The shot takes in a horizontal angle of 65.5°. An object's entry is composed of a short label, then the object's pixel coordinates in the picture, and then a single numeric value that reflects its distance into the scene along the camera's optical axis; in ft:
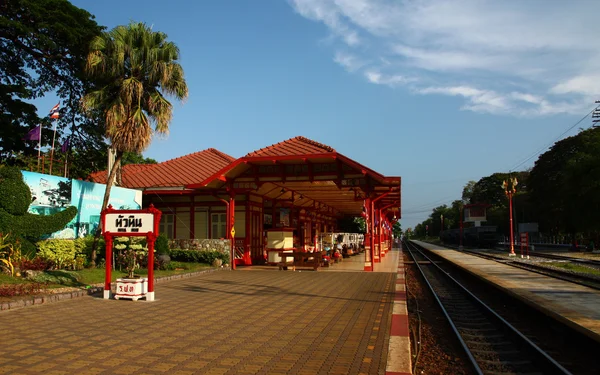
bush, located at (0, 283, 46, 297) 30.16
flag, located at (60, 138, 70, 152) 62.87
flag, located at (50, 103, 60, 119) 55.36
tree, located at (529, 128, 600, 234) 123.13
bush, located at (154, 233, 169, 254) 54.85
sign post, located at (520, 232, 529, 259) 93.45
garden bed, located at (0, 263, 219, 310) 29.40
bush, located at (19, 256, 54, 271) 39.06
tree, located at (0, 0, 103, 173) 60.75
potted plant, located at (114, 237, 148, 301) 32.78
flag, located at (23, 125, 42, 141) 55.16
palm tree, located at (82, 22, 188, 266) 49.03
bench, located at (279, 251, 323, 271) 59.96
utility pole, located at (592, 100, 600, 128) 186.50
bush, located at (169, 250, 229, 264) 61.26
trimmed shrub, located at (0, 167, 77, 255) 39.58
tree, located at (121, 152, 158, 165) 148.09
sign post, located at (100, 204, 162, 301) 33.53
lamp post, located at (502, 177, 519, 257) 102.34
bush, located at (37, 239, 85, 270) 43.55
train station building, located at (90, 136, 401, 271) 59.11
